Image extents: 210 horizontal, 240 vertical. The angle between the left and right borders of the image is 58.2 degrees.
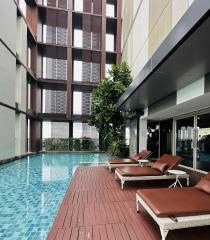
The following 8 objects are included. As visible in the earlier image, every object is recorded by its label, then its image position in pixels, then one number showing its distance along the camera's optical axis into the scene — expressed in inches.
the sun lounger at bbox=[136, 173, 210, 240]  99.1
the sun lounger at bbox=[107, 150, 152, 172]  294.0
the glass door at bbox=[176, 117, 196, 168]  303.1
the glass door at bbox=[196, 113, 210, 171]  274.2
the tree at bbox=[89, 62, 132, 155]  443.5
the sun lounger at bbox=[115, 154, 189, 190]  205.2
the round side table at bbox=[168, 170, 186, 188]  185.8
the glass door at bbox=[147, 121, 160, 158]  426.6
